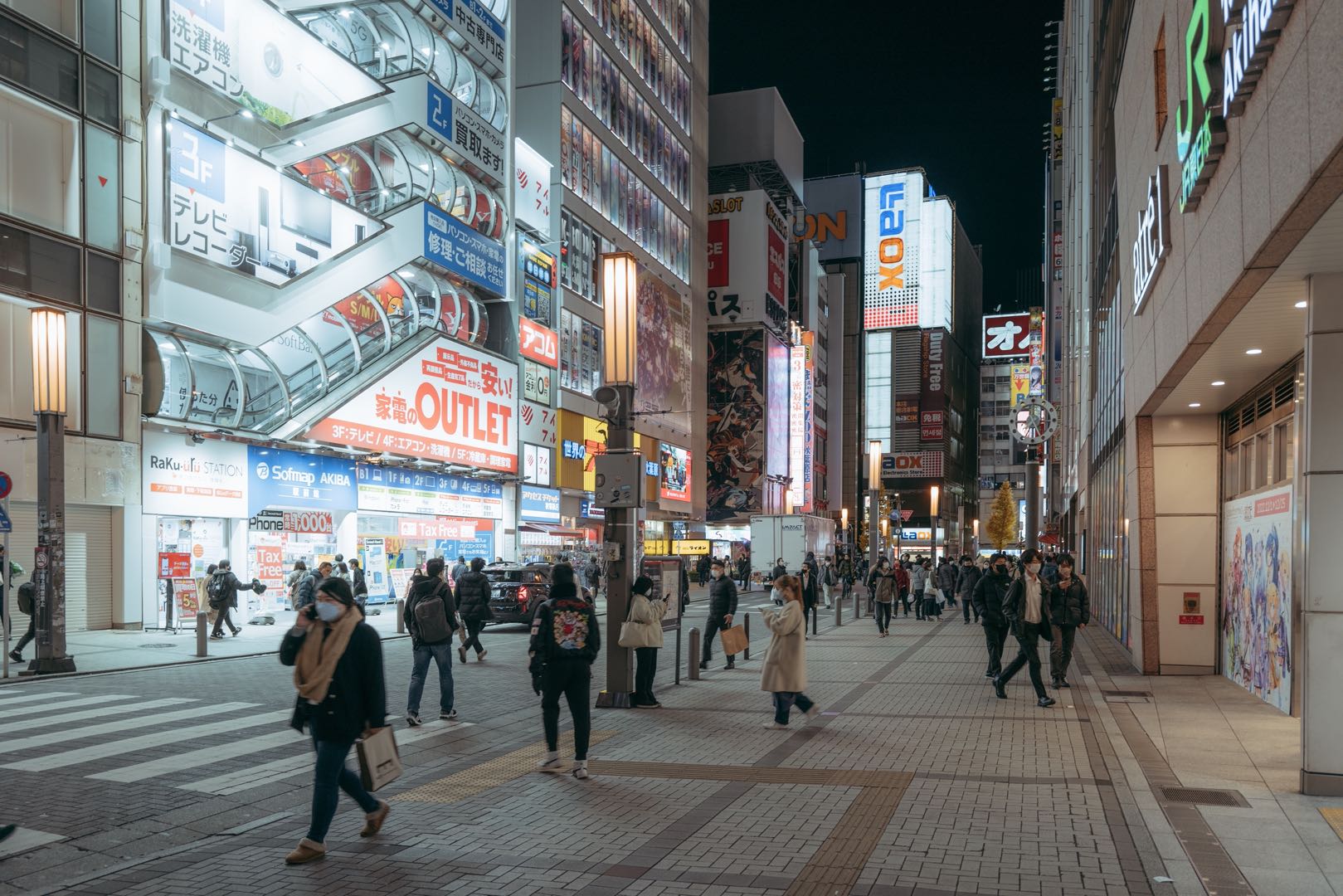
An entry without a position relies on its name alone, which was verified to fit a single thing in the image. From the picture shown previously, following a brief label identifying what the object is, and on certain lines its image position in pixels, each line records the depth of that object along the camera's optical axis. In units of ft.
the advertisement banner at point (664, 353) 184.75
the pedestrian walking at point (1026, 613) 46.37
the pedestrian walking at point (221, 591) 75.41
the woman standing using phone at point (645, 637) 42.98
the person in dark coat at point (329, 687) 22.54
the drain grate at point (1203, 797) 27.43
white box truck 152.76
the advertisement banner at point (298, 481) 93.70
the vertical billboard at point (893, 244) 425.28
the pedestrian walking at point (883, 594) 85.40
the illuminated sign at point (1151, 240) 41.94
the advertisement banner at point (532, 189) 143.00
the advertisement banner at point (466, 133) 120.88
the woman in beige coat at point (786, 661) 39.50
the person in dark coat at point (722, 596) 55.57
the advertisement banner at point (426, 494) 111.86
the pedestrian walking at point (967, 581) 93.09
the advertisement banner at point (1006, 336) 442.09
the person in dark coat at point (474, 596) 53.98
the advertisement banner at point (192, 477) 82.48
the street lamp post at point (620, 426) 44.39
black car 83.76
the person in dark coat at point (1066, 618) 49.90
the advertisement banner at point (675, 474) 195.72
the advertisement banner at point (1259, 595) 41.14
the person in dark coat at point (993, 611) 51.78
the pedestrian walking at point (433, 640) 40.42
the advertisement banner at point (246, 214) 83.87
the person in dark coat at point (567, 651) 29.53
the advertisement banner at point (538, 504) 143.13
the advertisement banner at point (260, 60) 86.02
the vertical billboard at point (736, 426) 248.73
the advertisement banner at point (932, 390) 420.36
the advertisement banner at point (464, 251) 117.08
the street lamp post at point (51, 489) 55.52
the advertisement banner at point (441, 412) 106.83
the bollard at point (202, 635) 64.13
